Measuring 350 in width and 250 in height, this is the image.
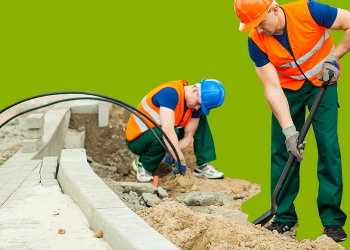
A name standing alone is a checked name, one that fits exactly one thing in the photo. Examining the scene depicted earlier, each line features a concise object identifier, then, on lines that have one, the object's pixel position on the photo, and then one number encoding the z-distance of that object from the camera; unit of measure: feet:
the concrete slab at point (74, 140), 22.77
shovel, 11.70
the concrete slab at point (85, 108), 24.64
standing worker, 11.65
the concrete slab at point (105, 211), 8.02
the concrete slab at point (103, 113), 23.77
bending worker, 17.74
